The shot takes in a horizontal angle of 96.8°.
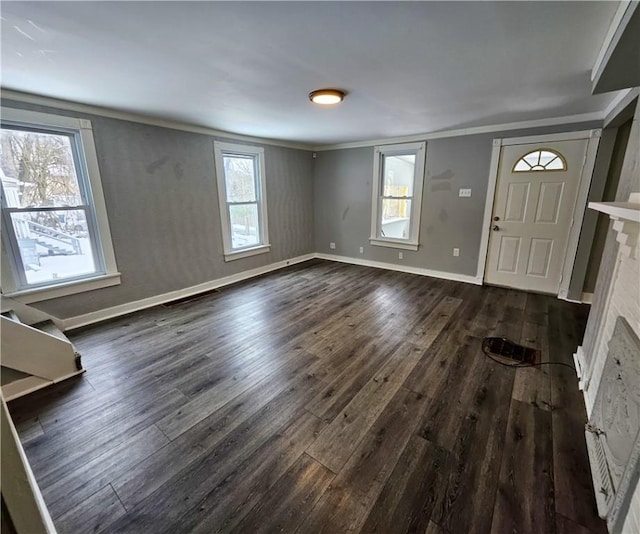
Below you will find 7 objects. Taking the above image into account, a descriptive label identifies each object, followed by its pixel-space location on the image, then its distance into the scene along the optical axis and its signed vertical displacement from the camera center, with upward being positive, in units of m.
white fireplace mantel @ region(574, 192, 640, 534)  1.14 -0.94
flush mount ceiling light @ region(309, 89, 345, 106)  2.48 +0.92
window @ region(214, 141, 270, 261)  4.31 +0.03
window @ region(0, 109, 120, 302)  2.57 -0.07
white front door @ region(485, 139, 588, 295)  3.58 -0.15
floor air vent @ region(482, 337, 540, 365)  2.46 -1.34
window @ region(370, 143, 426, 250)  4.70 +0.14
